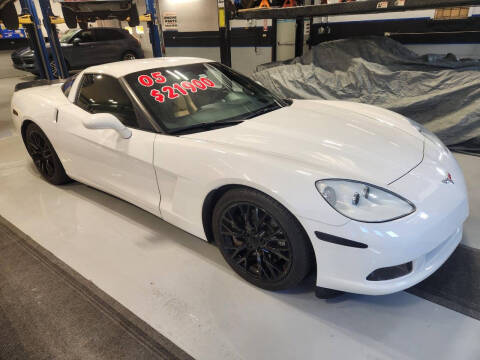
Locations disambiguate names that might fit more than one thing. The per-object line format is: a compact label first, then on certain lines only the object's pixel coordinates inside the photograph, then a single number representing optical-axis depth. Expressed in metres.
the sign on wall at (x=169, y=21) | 9.22
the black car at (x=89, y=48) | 8.84
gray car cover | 3.34
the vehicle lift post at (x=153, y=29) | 4.98
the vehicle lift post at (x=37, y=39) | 4.47
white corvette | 1.32
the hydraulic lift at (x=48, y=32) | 4.46
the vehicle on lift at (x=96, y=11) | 4.19
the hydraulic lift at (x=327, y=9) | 3.04
